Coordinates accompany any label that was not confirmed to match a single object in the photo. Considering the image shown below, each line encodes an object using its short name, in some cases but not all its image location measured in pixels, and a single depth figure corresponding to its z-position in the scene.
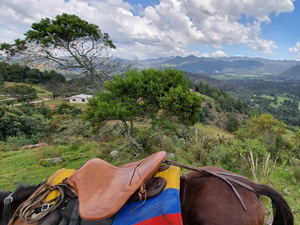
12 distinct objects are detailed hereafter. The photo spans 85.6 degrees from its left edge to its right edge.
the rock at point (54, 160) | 4.77
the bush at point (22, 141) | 7.81
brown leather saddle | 1.21
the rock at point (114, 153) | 5.06
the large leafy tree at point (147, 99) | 4.15
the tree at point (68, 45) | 8.23
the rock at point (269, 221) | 2.62
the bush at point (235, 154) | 4.30
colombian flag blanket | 1.18
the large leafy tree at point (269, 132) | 6.51
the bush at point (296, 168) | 4.16
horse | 1.32
